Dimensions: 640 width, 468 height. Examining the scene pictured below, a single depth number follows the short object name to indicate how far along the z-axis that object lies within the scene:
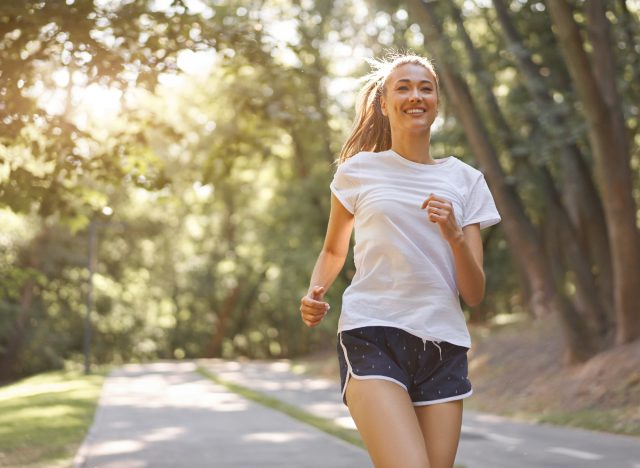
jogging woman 3.46
